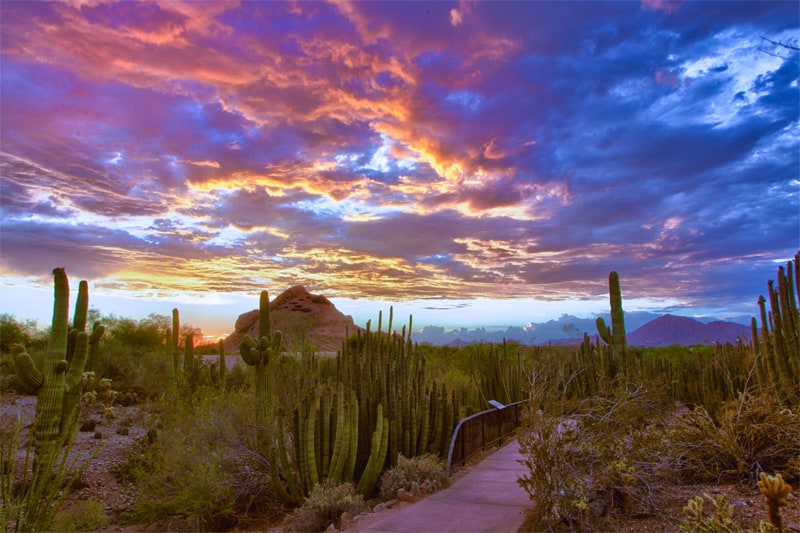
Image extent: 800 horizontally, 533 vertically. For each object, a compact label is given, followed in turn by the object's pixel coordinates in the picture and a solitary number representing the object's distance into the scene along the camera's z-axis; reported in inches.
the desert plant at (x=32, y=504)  220.2
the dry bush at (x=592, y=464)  244.5
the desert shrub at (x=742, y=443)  288.2
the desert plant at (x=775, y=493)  110.8
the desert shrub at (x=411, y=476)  349.3
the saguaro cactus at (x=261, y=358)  421.4
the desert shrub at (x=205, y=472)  368.8
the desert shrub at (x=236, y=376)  848.7
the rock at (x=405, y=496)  328.8
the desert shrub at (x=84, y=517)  374.5
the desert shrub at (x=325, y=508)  320.5
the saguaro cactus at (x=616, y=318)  626.8
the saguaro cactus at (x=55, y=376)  452.1
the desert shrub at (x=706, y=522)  144.4
